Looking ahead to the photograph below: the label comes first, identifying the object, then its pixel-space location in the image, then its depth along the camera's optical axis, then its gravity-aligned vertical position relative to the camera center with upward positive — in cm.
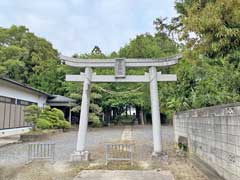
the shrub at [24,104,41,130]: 1078 +2
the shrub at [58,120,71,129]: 1346 -86
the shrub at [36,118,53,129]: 1171 -66
